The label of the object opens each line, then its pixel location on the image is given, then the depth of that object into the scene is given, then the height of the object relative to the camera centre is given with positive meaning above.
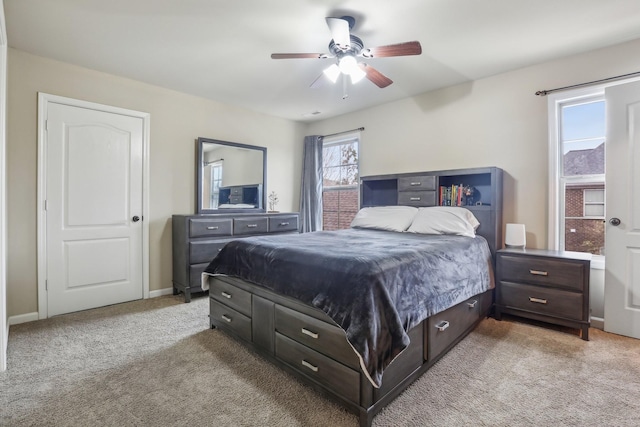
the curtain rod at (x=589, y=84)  2.63 +1.18
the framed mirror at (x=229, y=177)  4.04 +0.47
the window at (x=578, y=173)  2.88 +0.38
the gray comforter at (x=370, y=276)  1.51 -0.41
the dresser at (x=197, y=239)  3.51 -0.34
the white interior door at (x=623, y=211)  2.52 +0.01
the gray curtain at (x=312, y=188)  4.98 +0.37
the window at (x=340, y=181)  4.77 +0.47
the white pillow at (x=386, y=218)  3.38 -0.07
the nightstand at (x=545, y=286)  2.49 -0.64
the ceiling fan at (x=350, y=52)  2.17 +1.21
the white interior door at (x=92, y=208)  3.03 +0.02
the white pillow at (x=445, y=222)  2.97 -0.10
